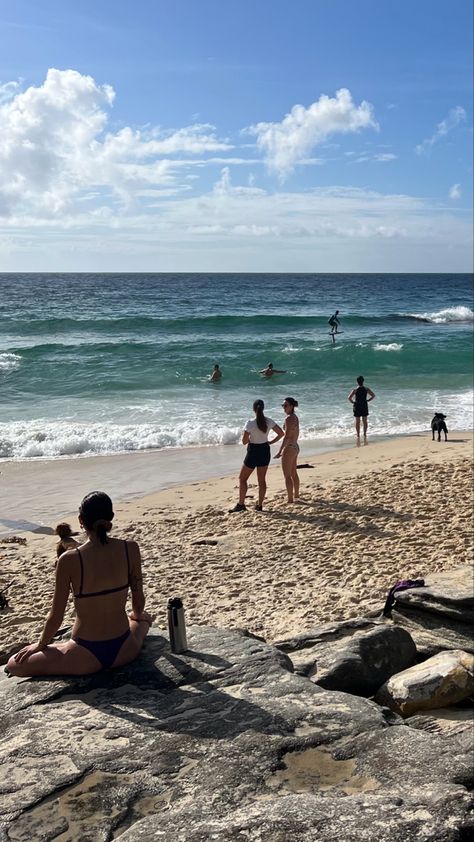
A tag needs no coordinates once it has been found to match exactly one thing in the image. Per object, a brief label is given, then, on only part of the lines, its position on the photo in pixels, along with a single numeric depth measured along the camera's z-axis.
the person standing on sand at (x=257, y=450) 10.42
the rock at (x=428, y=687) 4.69
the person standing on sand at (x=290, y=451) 10.90
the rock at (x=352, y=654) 4.84
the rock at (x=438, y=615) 5.67
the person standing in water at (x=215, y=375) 24.90
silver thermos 4.34
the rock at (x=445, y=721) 4.29
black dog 15.40
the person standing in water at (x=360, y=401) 16.02
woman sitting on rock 4.08
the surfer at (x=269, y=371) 25.36
